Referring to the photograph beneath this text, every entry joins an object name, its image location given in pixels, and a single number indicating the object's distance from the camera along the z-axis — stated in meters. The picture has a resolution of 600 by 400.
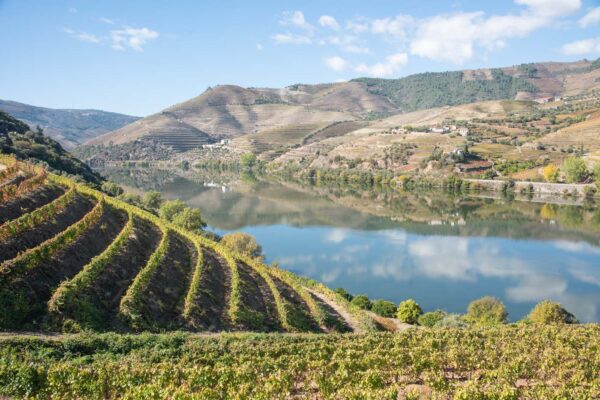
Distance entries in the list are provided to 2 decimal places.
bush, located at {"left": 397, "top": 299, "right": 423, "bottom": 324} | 38.69
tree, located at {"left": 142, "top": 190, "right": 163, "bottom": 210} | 78.94
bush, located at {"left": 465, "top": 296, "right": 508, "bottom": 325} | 38.91
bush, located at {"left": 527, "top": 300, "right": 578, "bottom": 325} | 36.53
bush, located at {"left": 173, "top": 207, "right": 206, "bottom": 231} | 62.33
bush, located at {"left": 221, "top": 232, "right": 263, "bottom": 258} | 57.16
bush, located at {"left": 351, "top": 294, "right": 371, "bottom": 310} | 40.72
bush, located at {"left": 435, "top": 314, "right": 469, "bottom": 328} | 34.84
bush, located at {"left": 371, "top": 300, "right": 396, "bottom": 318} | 40.19
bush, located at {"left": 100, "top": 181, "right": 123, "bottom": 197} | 75.55
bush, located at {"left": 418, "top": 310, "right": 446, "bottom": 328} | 37.28
